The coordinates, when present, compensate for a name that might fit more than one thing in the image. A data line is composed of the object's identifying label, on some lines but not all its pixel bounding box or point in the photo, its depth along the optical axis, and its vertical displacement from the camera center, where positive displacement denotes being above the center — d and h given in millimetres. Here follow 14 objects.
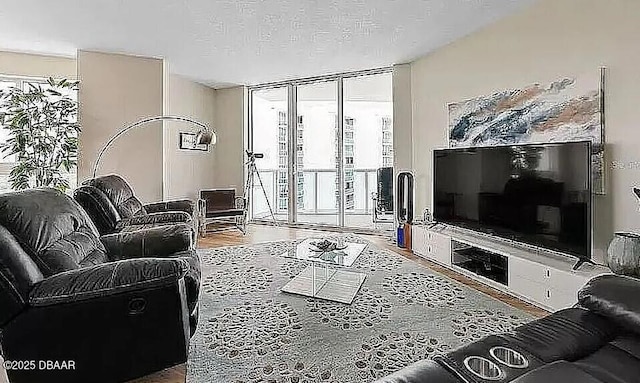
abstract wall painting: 3488 +637
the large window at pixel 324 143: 7418 +757
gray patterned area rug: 2473 -920
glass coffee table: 3779 -828
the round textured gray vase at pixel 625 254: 2852 -429
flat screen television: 3393 -52
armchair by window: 7297 -343
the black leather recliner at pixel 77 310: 1987 -530
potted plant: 5496 +692
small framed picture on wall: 7648 +794
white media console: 3266 -661
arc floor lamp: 5828 +730
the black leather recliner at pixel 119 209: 3803 -186
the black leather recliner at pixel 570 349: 1326 -530
